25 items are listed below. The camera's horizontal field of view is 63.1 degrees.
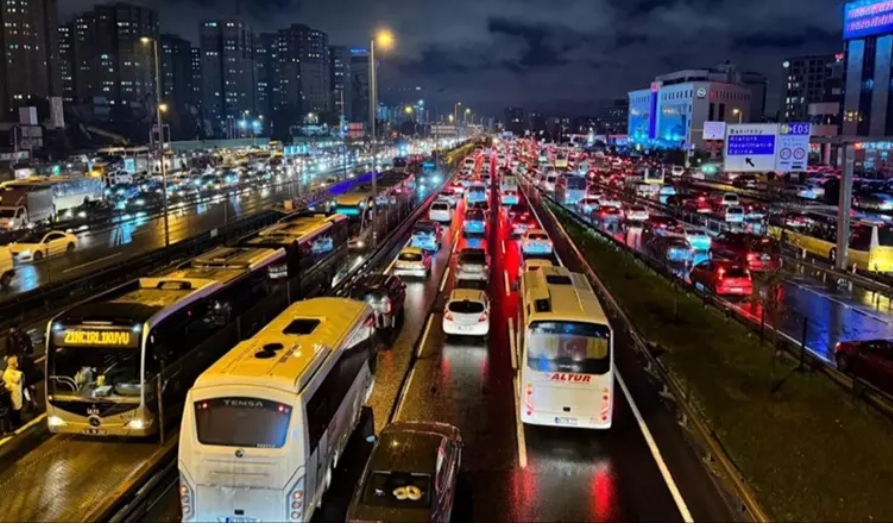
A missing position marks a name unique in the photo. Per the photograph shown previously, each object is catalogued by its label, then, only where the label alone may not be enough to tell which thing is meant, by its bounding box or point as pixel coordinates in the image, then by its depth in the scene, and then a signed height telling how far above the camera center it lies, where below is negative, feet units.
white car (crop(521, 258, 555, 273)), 79.87 -13.07
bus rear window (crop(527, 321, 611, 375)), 46.68 -12.75
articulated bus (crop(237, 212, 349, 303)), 83.02 -12.68
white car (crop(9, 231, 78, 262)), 115.75 -16.12
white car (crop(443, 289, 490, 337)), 71.56 -16.41
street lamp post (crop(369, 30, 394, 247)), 116.26 +12.82
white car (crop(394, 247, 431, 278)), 107.34 -17.03
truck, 144.36 -12.41
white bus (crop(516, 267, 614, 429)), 46.65 -14.15
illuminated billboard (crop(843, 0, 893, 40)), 332.80 +61.12
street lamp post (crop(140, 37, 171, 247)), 110.01 +5.54
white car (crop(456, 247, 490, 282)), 96.73 -15.78
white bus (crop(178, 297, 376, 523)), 33.22 -13.61
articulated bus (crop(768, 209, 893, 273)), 108.27 -15.51
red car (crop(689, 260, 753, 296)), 93.71 -16.69
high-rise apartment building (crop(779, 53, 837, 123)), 610.65 +57.12
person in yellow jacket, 47.83 -15.73
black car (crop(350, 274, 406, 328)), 74.70 -15.34
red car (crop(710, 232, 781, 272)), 107.55 -15.31
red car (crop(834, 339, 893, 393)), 55.11 -16.53
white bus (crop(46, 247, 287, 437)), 45.09 -13.73
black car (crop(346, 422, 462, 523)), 31.53 -15.05
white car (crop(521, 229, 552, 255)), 115.85 -15.30
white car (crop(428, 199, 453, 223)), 170.92 -15.07
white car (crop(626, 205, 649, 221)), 175.01 -15.50
